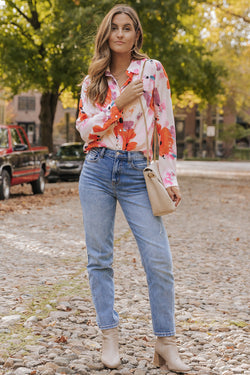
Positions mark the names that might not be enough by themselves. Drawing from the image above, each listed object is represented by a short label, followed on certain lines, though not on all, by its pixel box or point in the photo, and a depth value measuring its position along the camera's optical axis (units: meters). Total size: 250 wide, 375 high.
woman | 3.05
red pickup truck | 13.55
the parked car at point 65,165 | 21.86
